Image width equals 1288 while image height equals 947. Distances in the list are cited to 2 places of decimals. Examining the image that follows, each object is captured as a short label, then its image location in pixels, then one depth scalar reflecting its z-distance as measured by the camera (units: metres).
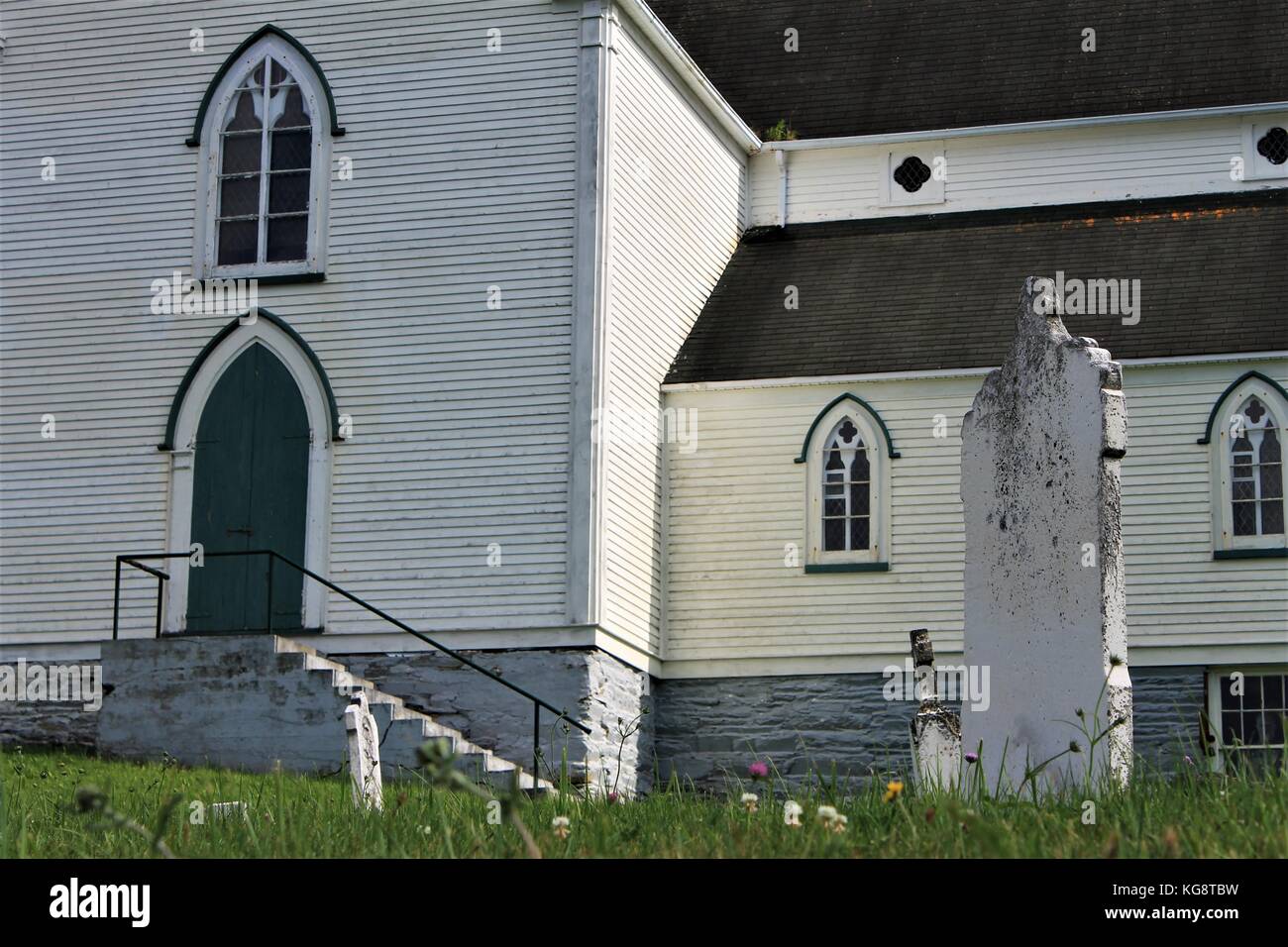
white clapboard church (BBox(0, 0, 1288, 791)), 19.34
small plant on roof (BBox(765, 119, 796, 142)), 25.80
